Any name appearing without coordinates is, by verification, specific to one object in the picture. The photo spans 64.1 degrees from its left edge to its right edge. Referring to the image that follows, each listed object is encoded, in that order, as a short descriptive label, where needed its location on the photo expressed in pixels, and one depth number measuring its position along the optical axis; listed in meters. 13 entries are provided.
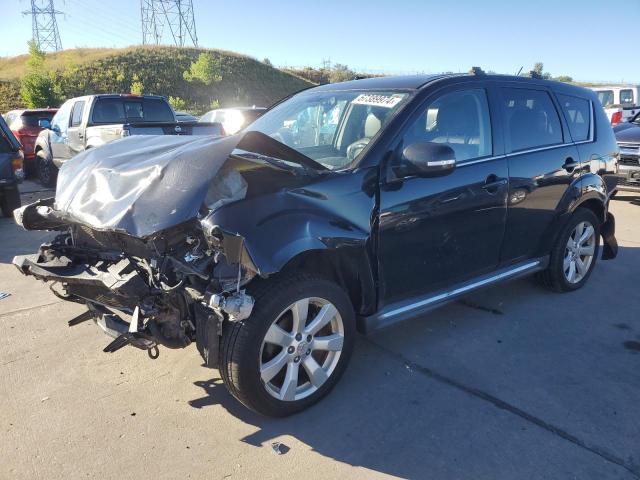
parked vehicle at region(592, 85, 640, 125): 17.83
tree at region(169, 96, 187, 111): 42.56
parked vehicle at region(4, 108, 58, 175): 13.00
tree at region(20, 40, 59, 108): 35.03
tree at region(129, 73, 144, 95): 41.75
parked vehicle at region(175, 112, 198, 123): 16.16
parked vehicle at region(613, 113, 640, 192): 8.83
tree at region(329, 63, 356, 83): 65.60
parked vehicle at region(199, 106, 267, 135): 14.12
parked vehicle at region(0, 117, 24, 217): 7.67
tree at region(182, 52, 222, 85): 48.62
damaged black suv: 2.62
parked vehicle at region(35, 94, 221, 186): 9.52
